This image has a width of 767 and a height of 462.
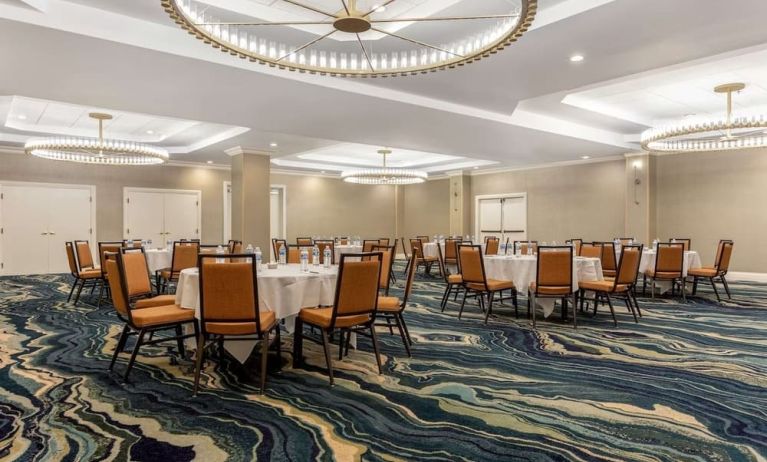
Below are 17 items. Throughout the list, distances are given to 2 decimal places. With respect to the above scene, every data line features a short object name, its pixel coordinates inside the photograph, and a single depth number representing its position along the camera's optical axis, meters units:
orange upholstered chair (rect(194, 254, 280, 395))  3.23
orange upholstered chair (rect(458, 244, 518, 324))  5.69
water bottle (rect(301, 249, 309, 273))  4.33
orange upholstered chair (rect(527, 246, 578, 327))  5.37
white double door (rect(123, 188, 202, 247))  12.66
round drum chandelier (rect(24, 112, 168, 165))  8.15
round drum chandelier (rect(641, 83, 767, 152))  6.80
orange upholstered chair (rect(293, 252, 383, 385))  3.52
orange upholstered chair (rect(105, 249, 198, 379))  3.52
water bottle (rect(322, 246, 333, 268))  4.65
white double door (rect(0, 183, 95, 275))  11.19
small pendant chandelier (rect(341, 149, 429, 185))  12.38
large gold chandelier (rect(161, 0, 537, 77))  3.19
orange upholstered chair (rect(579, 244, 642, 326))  5.64
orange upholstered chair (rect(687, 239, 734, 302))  7.58
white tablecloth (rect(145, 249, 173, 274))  7.61
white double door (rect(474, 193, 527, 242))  14.66
